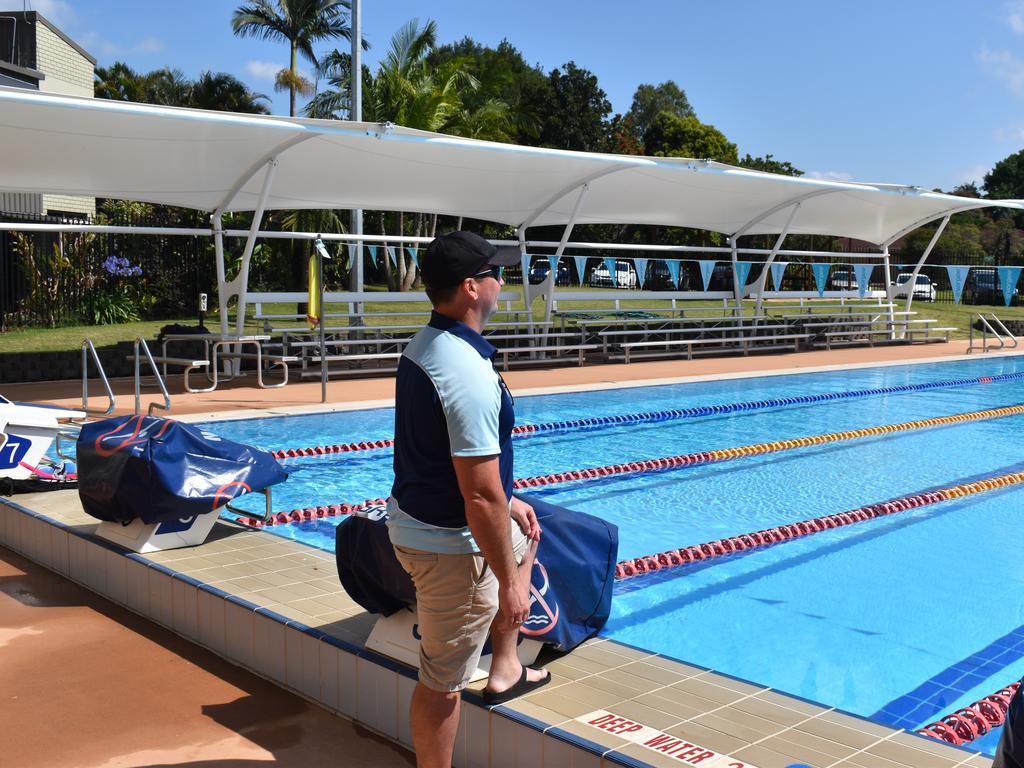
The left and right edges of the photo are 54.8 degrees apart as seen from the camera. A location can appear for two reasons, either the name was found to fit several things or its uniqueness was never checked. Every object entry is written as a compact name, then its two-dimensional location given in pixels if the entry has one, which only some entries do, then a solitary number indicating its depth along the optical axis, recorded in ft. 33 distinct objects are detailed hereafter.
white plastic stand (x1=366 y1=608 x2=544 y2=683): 9.95
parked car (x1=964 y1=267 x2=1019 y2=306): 100.07
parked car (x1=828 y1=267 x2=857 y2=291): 94.85
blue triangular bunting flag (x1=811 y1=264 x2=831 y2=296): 62.44
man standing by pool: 7.25
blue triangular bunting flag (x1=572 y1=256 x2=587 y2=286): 58.90
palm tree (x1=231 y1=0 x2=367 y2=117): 99.40
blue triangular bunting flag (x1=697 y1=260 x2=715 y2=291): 60.91
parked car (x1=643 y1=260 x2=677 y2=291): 107.96
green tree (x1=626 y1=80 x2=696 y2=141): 252.01
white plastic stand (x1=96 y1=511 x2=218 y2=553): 14.17
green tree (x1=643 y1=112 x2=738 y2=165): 151.02
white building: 64.48
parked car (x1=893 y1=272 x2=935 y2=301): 101.40
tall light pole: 53.72
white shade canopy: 31.91
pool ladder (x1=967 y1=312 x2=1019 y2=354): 60.23
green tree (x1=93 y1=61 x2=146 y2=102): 121.49
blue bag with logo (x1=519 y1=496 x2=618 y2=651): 10.03
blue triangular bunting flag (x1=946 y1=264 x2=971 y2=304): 67.72
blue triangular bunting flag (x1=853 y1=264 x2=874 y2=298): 65.98
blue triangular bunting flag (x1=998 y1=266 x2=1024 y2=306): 68.13
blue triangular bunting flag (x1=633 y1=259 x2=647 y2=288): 61.31
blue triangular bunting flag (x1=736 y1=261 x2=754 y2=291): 61.31
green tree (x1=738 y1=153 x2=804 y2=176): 149.09
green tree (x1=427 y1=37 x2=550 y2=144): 95.71
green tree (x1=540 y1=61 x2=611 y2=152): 164.45
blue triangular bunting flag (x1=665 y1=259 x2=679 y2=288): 61.05
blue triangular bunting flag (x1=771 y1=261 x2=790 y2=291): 65.00
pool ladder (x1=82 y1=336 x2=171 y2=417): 29.08
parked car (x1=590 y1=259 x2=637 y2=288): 117.50
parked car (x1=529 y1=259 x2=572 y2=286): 98.94
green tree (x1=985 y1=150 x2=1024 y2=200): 234.79
